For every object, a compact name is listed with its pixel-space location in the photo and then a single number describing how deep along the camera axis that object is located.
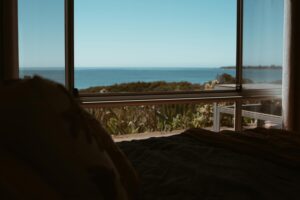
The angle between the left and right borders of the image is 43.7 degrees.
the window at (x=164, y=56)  3.30
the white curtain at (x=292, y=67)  3.79
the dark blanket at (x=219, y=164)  1.32
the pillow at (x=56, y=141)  0.80
